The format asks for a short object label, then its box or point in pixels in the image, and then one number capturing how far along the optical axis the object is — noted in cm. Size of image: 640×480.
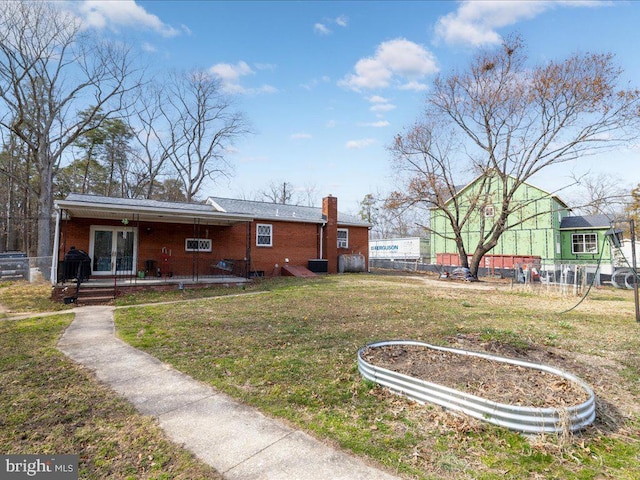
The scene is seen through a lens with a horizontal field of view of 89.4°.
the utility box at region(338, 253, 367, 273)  2050
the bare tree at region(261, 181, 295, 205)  4559
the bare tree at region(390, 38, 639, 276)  1614
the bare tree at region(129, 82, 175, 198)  3097
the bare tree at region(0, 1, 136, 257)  1984
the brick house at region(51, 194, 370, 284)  1317
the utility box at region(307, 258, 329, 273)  1931
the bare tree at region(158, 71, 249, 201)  3186
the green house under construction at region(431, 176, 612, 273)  2559
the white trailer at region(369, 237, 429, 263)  3303
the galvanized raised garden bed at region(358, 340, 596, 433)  277
